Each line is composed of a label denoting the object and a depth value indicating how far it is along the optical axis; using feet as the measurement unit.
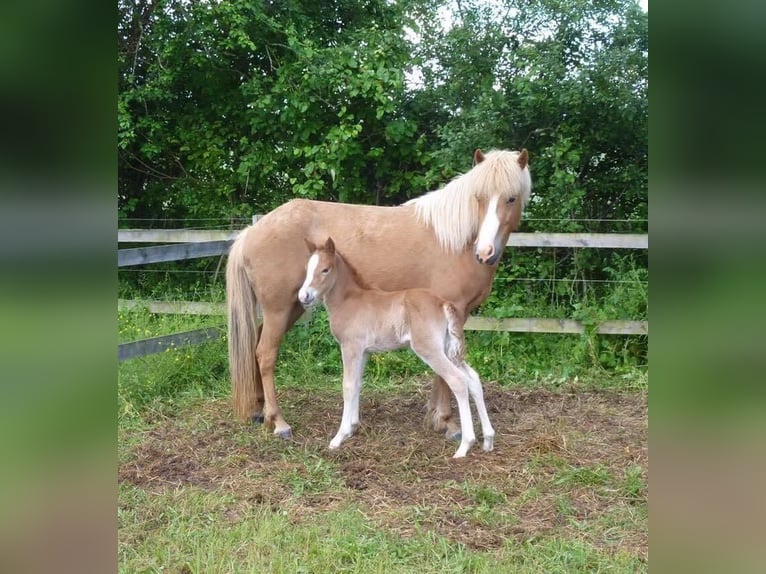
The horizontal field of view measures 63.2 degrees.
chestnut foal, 13.37
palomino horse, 14.66
